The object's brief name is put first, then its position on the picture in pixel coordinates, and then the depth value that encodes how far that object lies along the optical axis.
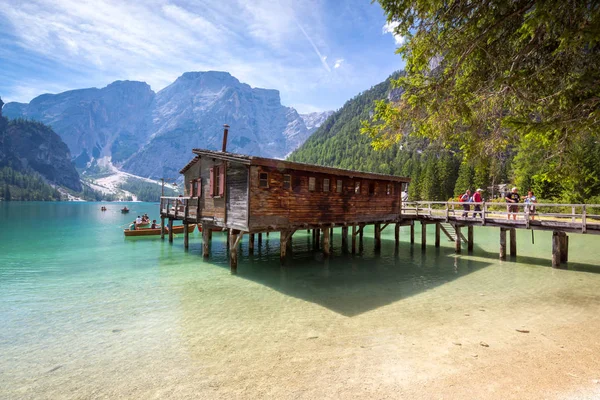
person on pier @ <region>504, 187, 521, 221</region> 22.05
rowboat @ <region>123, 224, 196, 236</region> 34.78
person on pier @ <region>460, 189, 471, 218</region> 23.75
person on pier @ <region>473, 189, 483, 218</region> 24.73
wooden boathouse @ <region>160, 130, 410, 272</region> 17.58
